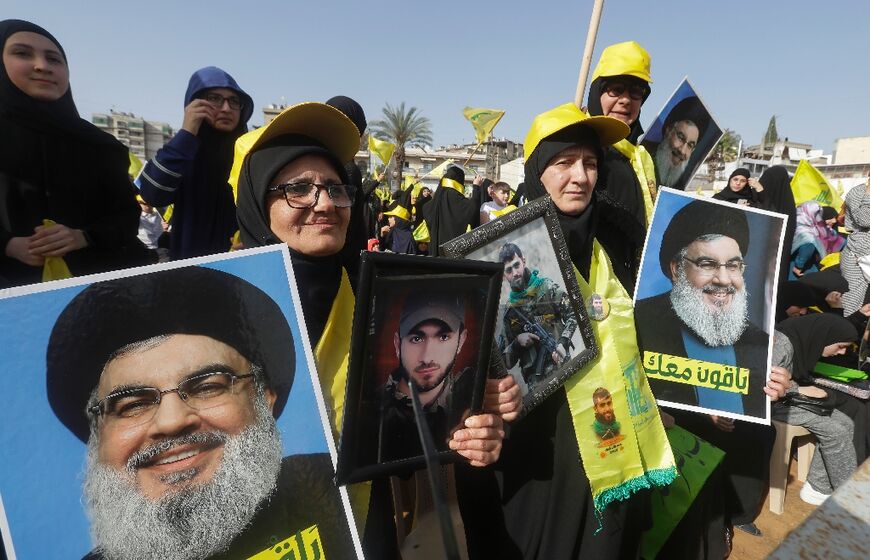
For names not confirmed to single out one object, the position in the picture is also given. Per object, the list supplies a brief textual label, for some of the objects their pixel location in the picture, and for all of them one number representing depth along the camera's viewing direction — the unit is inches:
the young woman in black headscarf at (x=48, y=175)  70.1
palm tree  1519.4
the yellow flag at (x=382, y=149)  354.3
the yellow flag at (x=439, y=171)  444.0
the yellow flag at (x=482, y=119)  366.9
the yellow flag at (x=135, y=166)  300.3
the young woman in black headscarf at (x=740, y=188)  199.5
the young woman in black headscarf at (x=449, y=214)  244.7
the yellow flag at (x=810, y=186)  285.1
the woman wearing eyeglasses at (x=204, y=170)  92.9
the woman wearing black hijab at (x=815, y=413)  139.1
